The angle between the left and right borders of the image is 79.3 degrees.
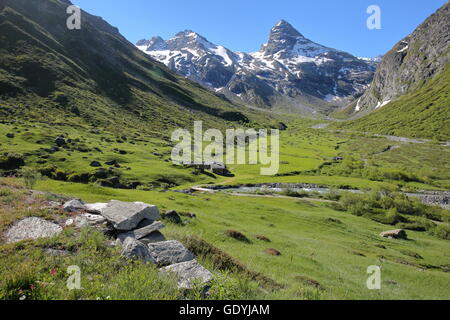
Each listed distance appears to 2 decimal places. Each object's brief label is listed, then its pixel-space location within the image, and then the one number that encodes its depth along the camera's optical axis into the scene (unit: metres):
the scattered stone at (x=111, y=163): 79.94
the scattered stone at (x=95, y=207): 17.76
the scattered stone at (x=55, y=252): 11.37
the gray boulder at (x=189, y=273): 10.38
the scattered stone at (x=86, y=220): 15.22
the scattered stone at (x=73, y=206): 17.62
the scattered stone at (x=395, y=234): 47.37
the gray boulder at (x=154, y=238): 14.61
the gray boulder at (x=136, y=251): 11.66
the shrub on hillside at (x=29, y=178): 32.59
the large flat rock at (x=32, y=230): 12.70
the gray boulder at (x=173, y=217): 26.08
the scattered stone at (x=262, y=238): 29.27
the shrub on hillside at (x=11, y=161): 59.47
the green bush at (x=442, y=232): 53.38
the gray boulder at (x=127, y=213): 15.25
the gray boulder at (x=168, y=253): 12.51
